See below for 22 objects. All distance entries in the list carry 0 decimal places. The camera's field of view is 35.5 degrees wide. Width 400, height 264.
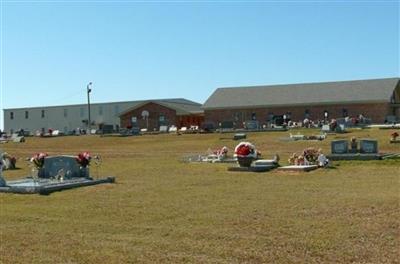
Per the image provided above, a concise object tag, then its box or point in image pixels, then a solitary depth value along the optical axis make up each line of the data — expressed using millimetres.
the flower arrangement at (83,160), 19031
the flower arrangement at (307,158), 22062
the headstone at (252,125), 57094
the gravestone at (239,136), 43531
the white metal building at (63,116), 90619
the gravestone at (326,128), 44988
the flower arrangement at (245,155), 21969
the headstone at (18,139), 58438
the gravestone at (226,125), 59609
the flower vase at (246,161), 21969
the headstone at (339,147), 25312
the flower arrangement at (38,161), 19609
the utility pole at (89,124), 78375
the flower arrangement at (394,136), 33312
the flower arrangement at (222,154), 26672
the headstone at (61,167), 19141
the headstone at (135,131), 61062
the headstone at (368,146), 25156
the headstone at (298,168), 20578
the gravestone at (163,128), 67700
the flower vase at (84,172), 19125
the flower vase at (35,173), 19408
